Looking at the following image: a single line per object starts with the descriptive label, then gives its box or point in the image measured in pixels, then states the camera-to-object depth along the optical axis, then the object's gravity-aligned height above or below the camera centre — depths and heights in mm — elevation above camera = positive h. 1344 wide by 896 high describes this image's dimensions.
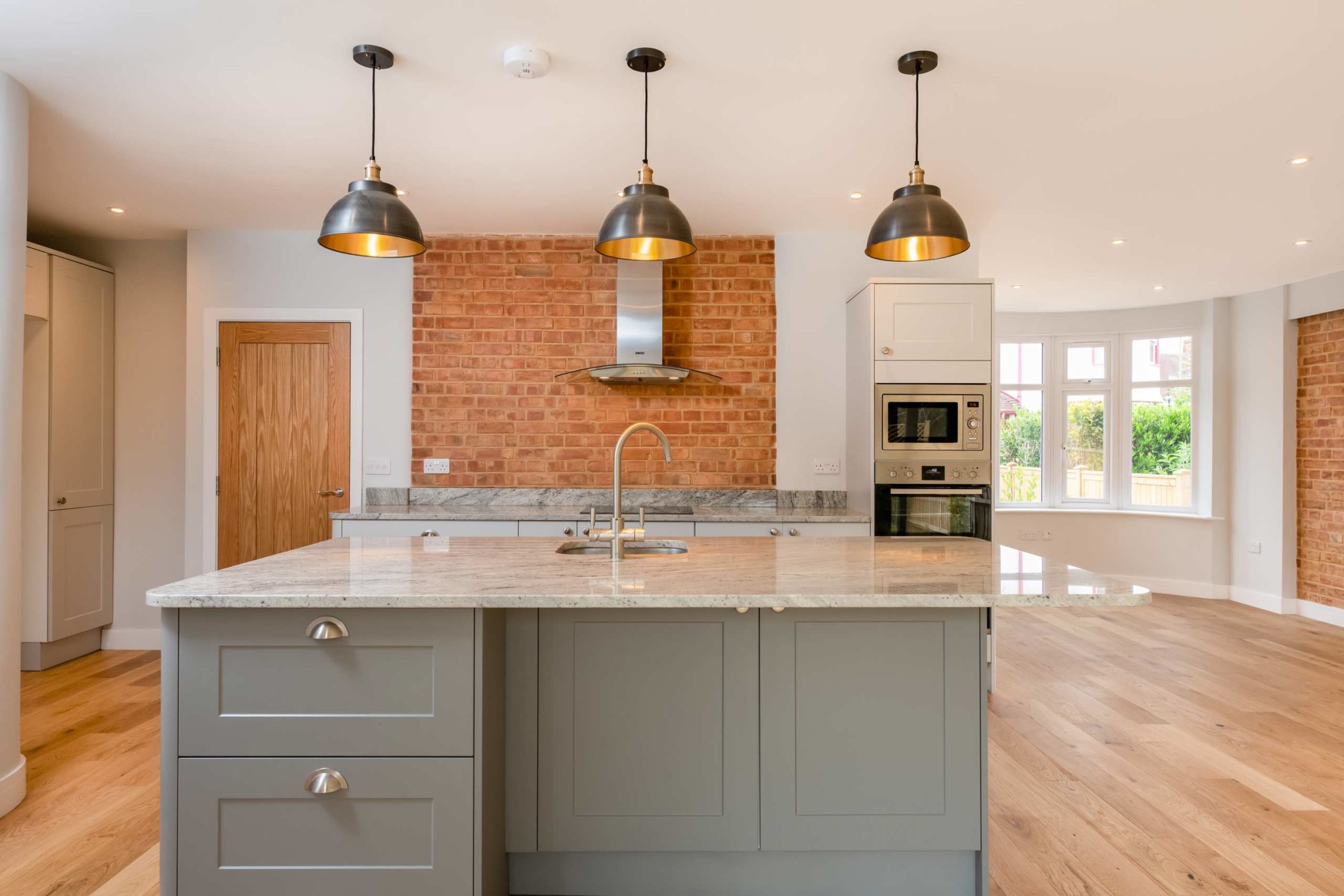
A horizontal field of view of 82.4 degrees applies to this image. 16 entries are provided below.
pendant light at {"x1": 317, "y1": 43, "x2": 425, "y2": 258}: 2193 +678
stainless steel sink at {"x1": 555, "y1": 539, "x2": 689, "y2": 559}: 2469 -323
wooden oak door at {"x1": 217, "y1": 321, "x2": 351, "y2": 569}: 4434 +81
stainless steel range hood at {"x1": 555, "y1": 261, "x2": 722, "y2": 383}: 4293 +759
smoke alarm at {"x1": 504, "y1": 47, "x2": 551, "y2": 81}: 2426 +1244
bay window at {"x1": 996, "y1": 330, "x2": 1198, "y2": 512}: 6660 +300
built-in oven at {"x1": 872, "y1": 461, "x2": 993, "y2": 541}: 3908 -228
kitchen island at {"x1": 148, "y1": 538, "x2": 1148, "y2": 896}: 1673 -658
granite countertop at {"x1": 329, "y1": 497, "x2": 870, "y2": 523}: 3842 -323
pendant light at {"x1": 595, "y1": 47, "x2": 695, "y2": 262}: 2145 +652
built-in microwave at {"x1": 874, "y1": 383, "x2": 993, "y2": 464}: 3906 +149
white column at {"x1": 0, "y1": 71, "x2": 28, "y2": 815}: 2578 +169
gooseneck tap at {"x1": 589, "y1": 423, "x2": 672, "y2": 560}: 2207 -239
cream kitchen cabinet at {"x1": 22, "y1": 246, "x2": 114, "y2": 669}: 4148 -59
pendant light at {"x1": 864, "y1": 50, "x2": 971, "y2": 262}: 2168 +666
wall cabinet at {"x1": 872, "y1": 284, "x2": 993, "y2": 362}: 3896 +657
